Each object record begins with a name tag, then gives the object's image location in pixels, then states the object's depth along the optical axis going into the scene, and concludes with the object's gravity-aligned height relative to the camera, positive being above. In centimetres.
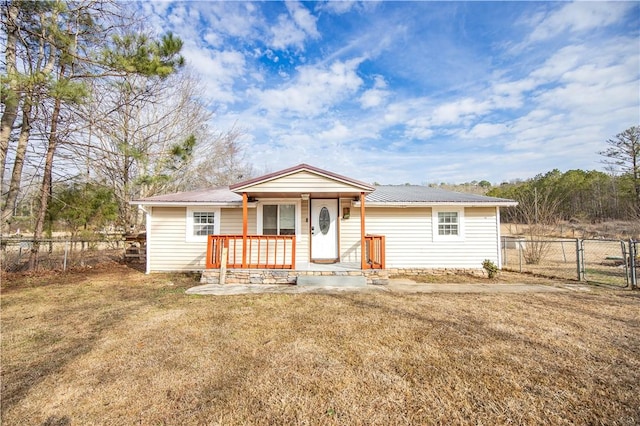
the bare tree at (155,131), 931 +525
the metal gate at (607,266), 702 -159
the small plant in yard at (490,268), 852 -126
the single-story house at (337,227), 905 +3
